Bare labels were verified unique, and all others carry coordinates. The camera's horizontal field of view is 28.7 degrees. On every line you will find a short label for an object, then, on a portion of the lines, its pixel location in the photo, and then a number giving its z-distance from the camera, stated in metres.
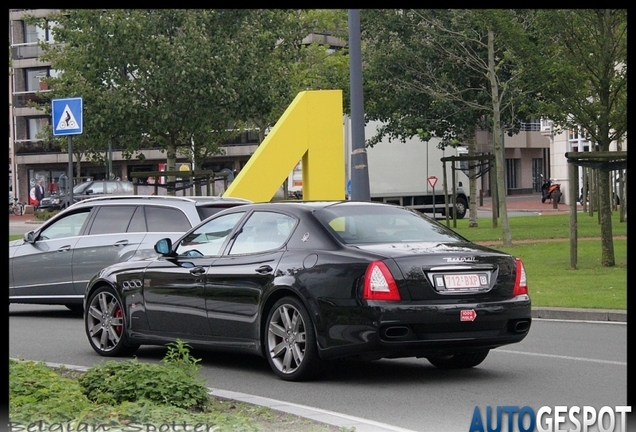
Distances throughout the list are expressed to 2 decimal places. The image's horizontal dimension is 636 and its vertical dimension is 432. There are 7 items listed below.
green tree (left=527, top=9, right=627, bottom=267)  21.22
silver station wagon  15.26
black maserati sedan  9.35
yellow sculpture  23.14
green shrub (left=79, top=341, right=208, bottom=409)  8.00
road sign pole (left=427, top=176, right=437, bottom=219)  49.93
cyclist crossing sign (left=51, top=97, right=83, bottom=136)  21.72
